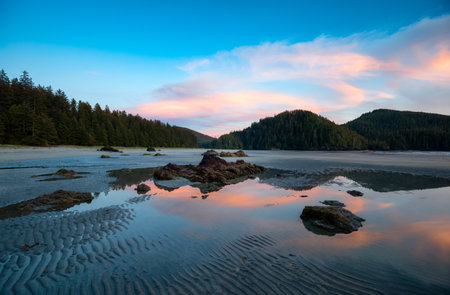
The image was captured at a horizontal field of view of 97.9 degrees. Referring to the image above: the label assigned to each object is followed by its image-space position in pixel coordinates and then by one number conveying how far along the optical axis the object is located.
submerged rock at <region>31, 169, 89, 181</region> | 14.28
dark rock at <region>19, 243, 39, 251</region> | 4.75
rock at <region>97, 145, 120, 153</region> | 59.72
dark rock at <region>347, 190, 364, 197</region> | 10.66
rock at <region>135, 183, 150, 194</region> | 11.15
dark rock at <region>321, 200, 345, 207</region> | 8.86
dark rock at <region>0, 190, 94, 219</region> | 7.29
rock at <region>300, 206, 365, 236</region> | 6.16
